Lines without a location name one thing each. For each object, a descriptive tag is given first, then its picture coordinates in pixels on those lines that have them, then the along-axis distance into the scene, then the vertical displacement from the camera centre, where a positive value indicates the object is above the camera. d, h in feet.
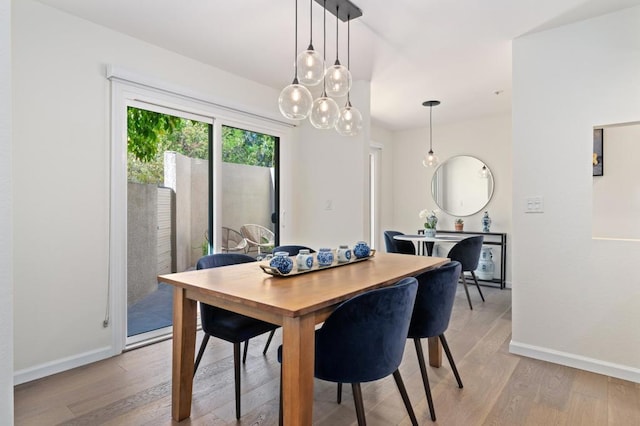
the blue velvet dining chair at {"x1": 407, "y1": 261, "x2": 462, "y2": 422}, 6.26 -1.68
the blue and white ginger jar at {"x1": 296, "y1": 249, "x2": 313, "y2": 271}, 6.56 -0.98
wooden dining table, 4.26 -1.22
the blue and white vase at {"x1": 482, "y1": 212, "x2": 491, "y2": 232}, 16.19 -0.53
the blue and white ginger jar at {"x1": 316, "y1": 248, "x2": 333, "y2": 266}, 6.96 -0.96
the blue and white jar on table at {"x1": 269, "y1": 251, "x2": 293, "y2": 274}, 6.01 -0.93
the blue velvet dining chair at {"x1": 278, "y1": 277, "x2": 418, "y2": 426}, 4.65 -1.74
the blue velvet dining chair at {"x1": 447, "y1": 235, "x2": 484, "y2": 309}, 12.75 -1.56
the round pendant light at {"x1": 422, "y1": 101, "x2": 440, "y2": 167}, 15.76 +2.29
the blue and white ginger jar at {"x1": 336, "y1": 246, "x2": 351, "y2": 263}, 7.57 -0.97
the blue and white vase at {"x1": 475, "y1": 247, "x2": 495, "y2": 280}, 16.34 -2.55
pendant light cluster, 6.42 +2.33
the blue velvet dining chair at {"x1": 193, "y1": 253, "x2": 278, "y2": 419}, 6.30 -2.20
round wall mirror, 16.74 +1.24
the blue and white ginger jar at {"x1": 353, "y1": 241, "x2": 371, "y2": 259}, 8.00 -0.94
